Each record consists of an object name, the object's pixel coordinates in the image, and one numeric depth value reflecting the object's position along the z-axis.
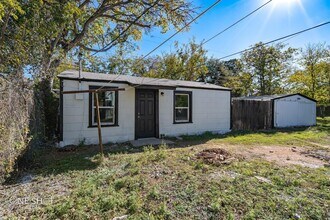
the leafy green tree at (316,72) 18.61
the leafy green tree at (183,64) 21.73
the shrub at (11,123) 3.30
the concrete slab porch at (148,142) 7.61
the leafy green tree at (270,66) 21.38
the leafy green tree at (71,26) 4.85
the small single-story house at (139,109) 7.14
